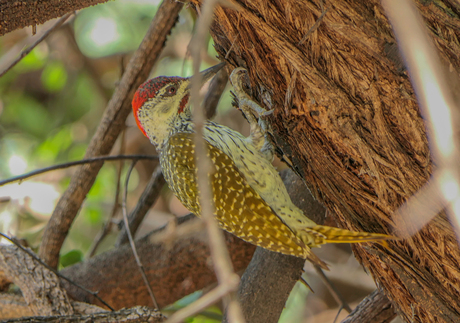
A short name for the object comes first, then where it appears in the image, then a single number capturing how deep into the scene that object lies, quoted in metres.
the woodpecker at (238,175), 4.79
